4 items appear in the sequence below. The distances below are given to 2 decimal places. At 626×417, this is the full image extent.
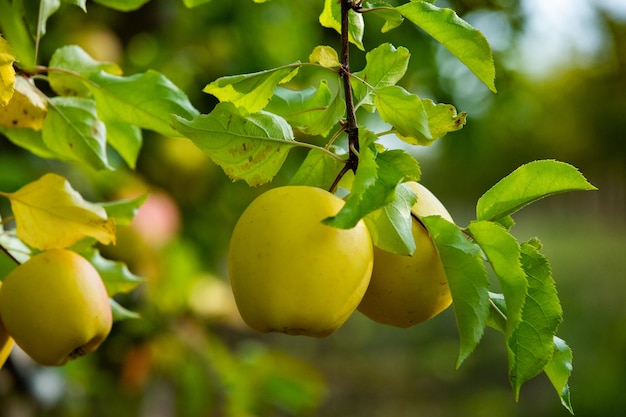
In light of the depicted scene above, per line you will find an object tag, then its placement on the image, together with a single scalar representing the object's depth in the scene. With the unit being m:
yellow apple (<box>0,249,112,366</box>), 1.40
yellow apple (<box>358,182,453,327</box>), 1.37
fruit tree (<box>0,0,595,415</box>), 1.33
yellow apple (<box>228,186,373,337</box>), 1.33
